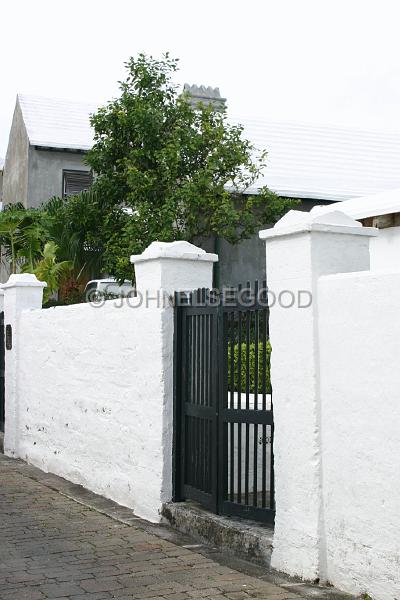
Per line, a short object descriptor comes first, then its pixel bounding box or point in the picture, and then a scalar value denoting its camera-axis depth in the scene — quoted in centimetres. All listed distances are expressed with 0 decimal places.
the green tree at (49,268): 1645
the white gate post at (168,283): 745
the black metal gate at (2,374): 1272
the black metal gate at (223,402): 634
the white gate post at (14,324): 1157
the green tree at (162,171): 1570
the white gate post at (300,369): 557
